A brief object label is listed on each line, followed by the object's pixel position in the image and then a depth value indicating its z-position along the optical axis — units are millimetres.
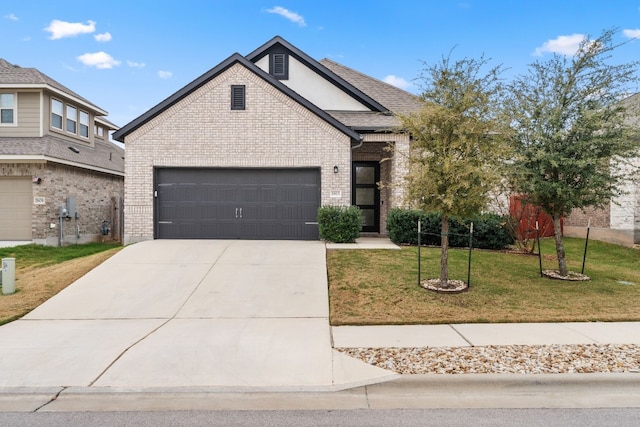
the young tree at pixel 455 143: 7473
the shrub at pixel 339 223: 12320
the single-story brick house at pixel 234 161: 12875
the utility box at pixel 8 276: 8461
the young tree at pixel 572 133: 8469
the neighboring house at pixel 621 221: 14906
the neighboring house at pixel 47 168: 15141
